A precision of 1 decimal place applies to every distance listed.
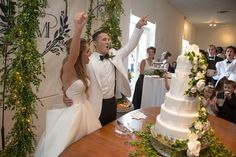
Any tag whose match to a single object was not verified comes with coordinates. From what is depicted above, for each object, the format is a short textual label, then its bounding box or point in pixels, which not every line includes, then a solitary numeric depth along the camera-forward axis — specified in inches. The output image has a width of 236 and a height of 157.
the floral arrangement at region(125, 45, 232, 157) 49.6
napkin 83.0
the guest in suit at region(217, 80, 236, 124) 114.3
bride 61.9
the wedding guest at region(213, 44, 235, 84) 173.9
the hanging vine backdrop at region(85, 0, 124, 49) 121.2
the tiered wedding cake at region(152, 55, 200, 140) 53.0
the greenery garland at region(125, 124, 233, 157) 54.7
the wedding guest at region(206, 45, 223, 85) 198.3
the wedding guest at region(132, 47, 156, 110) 173.3
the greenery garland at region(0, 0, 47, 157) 65.6
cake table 54.8
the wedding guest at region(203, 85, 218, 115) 118.1
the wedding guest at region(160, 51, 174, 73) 195.0
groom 78.2
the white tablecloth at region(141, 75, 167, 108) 164.4
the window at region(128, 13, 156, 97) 219.5
